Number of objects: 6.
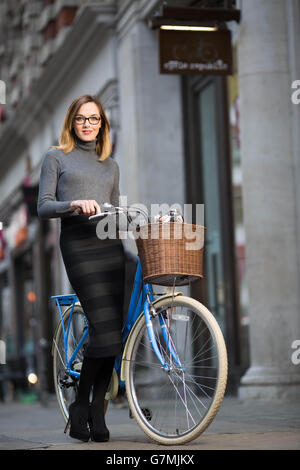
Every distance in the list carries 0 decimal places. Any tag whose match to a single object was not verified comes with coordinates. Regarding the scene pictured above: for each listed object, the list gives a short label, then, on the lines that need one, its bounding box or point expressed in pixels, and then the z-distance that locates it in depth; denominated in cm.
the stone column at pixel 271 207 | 1661
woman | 1031
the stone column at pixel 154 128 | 2322
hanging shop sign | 1823
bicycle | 939
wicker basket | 952
